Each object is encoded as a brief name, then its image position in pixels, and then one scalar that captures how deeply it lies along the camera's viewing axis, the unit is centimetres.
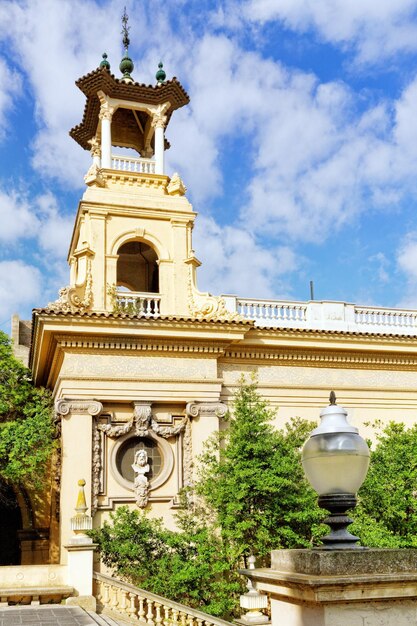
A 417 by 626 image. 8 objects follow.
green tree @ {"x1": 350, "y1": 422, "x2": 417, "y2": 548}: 1627
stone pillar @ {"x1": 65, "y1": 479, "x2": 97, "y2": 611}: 1370
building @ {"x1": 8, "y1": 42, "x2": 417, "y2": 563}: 1752
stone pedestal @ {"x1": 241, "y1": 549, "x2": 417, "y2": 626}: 386
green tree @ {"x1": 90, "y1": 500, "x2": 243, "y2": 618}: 1497
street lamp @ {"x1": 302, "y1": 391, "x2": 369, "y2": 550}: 441
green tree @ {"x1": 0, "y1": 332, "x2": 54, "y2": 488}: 1831
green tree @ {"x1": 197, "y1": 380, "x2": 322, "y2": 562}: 1595
